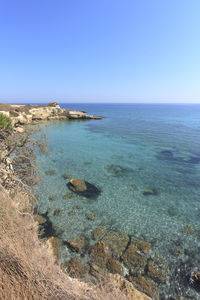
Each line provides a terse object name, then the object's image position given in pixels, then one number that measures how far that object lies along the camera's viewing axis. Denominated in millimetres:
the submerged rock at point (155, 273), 6570
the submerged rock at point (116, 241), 7847
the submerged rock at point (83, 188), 12727
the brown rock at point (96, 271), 6611
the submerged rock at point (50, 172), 15875
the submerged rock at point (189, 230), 9008
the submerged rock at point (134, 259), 7004
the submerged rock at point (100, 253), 7295
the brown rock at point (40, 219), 9472
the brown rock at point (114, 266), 6879
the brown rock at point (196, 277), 6403
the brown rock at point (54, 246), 7434
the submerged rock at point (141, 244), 7887
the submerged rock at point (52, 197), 11666
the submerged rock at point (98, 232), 8656
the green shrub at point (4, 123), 9938
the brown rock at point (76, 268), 6648
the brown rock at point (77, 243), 7841
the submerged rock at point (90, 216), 9938
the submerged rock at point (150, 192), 13047
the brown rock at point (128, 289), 5410
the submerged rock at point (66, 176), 15338
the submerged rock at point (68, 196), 12076
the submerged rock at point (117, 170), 16600
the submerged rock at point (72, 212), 10266
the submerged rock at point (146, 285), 6072
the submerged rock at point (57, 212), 10182
